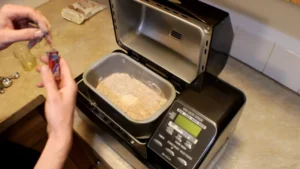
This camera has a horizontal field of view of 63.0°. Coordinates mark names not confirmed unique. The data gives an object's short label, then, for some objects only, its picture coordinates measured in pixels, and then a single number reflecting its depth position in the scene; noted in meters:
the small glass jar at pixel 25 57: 0.84
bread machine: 0.47
